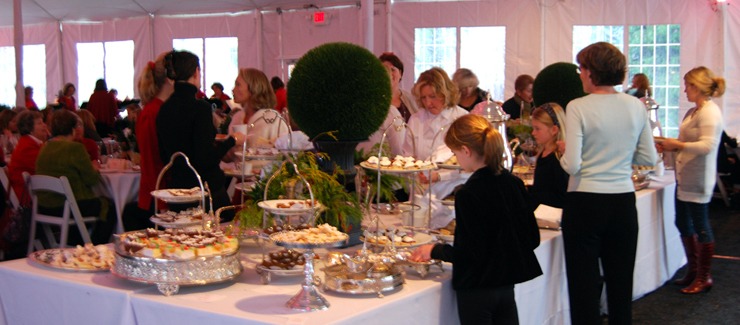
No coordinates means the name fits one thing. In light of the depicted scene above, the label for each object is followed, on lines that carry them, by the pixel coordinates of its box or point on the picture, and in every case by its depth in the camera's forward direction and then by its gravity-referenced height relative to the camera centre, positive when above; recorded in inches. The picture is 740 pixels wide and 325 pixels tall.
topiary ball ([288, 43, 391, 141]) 103.7 +4.0
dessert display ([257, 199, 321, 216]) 86.7 -9.9
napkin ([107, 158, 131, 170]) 205.6 -11.7
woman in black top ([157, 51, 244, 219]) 124.0 -1.2
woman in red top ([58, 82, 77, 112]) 459.8 +14.9
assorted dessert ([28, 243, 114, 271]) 92.7 -17.1
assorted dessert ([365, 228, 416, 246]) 98.2 -15.2
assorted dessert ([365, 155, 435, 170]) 104.4 -6.0
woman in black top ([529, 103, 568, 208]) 123.1 -6.3
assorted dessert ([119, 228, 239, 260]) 83.0 -13.8
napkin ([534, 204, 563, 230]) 125.3 -16.2
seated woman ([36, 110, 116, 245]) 179.0 -12.0
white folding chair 171.6 -20.2
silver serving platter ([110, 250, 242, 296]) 82.0 -16.3
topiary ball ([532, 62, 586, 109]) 185.0 +8.6
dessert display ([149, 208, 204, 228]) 101.2 -13.1
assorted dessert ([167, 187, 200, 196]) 105.3 -9.9
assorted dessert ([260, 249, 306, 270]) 88.8 -16.4
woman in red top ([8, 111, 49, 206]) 194.7 -7.2
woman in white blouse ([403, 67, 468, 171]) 148.4 +2.4
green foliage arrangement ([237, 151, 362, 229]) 99.0 -9.6
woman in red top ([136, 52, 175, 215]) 135.6 -0.4
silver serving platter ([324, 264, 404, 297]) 82.7 -17.6
